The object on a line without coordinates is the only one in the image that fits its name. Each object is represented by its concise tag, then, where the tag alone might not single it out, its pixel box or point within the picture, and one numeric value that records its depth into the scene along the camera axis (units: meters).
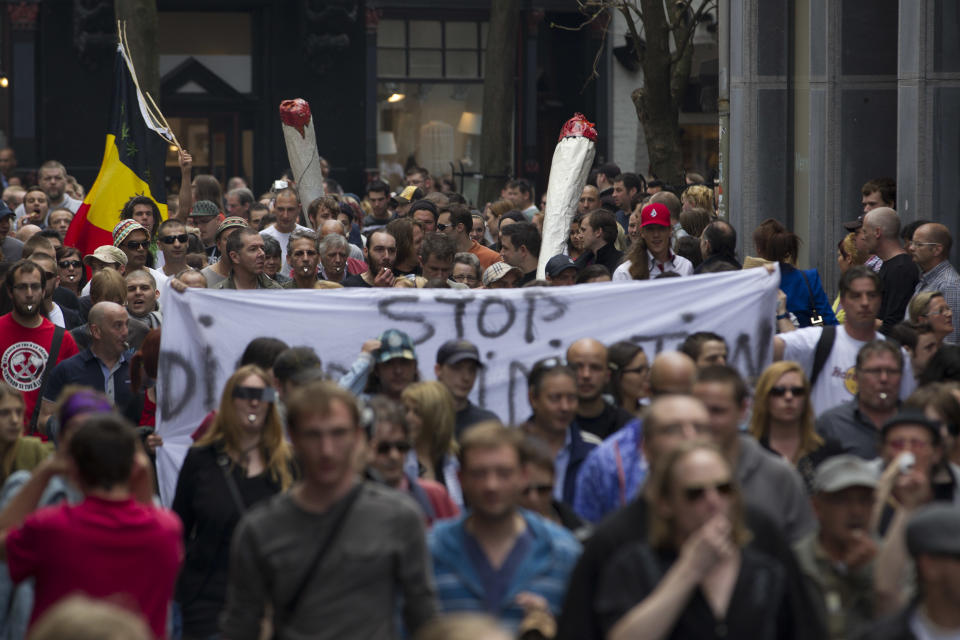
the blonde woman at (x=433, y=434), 13.16
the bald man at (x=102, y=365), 17.70
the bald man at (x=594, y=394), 14.45
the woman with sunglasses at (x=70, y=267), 24.36
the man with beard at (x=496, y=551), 9.93
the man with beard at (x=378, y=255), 22.58
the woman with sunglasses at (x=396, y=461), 11.55
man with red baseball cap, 21.27
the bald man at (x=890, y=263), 20.56
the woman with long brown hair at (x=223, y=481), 12.40
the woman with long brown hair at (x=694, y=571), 8.72
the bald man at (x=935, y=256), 20.11
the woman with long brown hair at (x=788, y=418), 13.29
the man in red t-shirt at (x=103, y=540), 10.03
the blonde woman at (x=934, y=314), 17.17
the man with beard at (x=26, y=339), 19.11
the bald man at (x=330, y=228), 24.39
